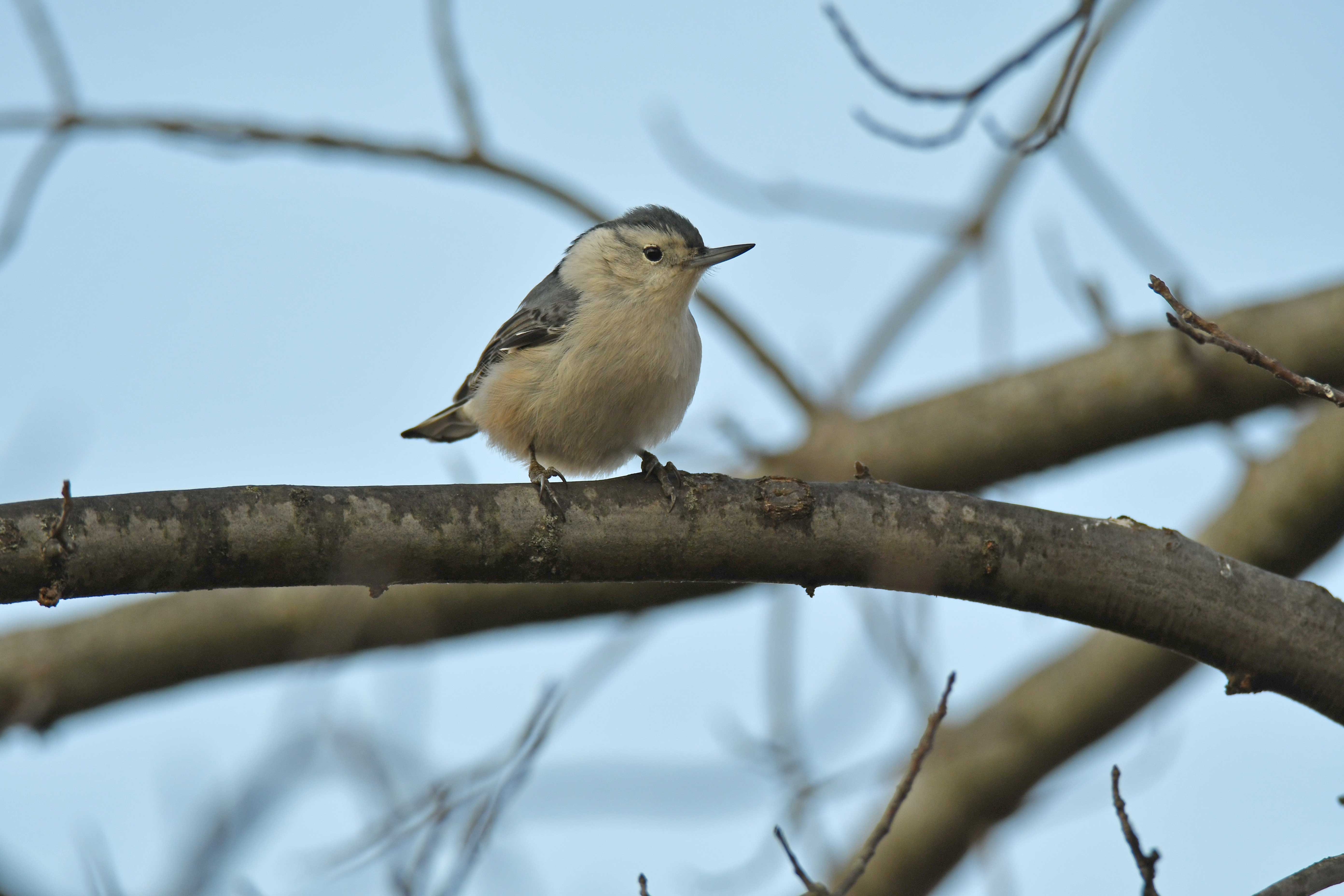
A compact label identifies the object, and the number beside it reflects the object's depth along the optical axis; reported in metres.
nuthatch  7.17
